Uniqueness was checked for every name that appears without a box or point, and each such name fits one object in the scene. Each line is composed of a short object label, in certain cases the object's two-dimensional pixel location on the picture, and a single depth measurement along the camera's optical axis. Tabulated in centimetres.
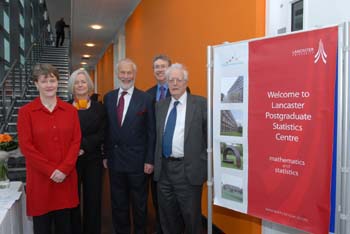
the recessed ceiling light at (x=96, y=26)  786
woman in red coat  221
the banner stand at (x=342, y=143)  159
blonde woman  264
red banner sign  169
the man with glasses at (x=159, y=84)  314
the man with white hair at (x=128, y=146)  266
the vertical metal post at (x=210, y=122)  230
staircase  317
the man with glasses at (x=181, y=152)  233
